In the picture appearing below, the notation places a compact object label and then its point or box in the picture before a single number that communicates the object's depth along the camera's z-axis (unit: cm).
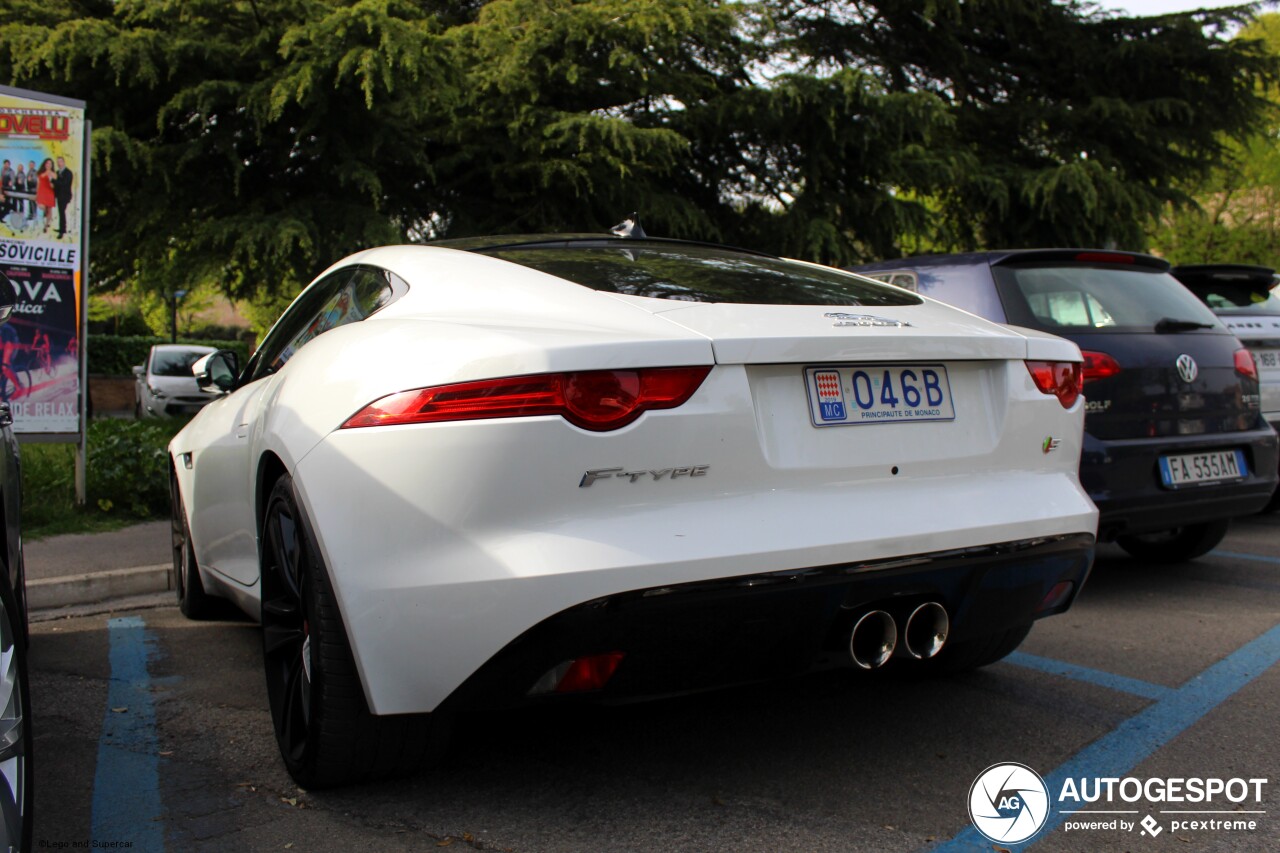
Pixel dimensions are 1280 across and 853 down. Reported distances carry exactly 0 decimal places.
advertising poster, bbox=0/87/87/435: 707
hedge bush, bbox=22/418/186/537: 716
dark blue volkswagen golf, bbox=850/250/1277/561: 477
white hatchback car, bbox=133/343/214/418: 2044
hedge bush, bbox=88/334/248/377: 3231
